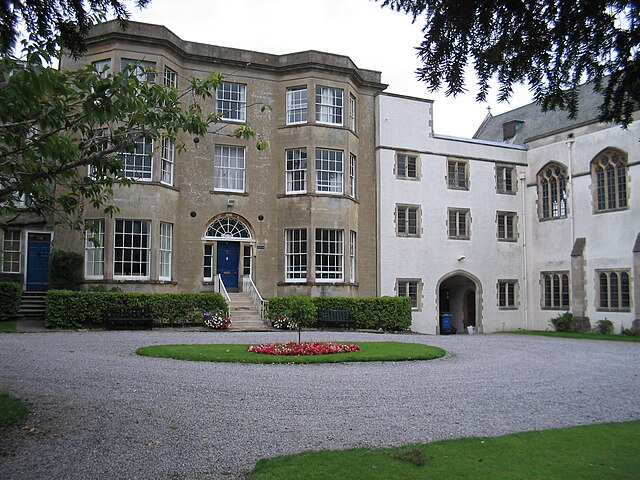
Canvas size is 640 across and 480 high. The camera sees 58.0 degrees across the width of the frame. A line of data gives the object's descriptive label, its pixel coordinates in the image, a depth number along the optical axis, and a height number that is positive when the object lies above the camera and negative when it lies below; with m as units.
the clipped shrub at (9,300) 22.12 -0.33
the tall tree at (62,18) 4.59 +2.26
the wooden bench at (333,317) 23.75 -1.09
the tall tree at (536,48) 4.10 +1.82
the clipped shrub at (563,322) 27.97 -1.56
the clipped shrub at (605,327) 25.94 -1.66
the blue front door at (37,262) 25.34 +1.28
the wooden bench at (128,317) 20.98 -0.95
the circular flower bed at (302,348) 15.08 -1.54
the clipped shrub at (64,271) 22.41 +0.78
